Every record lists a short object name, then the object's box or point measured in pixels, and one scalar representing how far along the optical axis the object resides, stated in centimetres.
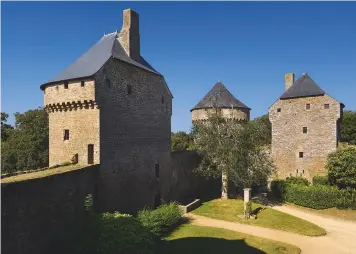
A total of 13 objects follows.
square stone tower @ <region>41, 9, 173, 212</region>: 1823
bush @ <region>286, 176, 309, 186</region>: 2914
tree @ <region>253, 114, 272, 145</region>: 2623
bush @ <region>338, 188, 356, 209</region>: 2423
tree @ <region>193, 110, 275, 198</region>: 2463
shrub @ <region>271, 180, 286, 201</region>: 2829
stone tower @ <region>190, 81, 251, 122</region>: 3222
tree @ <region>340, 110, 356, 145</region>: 4759
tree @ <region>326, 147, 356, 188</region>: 2493
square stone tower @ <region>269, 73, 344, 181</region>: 3014
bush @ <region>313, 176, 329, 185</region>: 2770
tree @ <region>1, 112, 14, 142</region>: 4081
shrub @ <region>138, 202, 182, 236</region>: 1797
